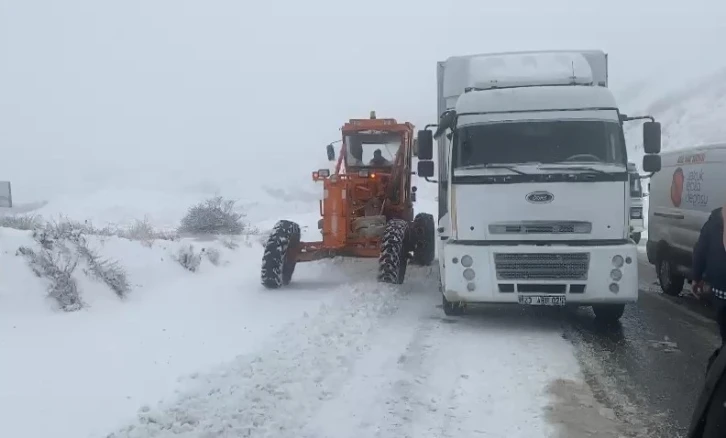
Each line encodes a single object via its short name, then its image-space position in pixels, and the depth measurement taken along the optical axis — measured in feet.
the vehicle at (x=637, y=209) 64.85
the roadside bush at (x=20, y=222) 47.84
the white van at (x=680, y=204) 36.01
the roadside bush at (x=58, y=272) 29.73
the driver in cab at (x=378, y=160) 46.60
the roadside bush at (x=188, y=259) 41.68
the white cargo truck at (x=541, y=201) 29.32
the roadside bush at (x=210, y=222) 68.74
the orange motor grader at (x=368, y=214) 38.45
